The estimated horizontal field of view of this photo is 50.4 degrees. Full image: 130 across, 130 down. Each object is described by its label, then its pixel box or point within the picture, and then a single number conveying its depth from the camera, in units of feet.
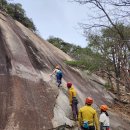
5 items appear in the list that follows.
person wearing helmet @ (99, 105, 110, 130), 14.90
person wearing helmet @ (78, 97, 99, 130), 13.75
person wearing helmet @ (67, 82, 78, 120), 18.13
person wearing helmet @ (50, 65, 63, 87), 20.75
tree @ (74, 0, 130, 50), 20.21
